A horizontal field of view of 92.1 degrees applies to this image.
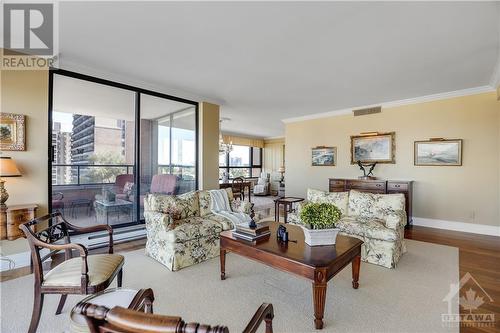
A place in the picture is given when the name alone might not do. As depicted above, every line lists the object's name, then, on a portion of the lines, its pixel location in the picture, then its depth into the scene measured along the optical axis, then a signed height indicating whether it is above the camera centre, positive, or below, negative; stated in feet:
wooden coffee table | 6.10 -2.56
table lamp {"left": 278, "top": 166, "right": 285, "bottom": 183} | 34.81 -0.34
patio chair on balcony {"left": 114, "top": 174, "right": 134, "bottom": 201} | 14.28 -0.98
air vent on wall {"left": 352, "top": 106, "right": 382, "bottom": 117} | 18.25 +4.36
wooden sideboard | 15.76 -1.39
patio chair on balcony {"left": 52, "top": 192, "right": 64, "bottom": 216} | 11.61 -1.66
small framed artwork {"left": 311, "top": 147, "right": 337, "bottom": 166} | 20.86 +0.97
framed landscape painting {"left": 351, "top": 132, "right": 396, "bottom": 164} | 17.72 +1.46
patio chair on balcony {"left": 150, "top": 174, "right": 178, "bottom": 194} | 15.79 -1.10
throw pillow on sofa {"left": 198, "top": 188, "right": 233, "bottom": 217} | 12.16 -1.78
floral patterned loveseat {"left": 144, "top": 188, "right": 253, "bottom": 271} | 9.44 -2.57
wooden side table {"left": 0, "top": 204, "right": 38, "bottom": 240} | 8.97 -1.95
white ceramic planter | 7.43 -2.16
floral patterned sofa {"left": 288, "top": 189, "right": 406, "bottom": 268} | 9.66 -2.45
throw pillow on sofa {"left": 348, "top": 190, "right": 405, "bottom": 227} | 10.90 -1.84
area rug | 6.25 -4.00
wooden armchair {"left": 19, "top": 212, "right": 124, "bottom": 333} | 5.48 -2.55
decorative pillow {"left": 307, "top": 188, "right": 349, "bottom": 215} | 12.53 -1.65
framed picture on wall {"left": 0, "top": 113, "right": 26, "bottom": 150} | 9.68 +1.50
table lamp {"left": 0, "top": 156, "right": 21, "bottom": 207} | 8.85 -0.11
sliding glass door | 12.01 +1.11
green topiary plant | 7.50 -1.53
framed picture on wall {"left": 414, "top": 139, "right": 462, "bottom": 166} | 15.17 +0.94
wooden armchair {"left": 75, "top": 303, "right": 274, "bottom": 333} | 2.17 -1.44
